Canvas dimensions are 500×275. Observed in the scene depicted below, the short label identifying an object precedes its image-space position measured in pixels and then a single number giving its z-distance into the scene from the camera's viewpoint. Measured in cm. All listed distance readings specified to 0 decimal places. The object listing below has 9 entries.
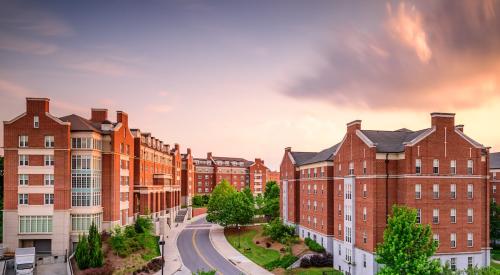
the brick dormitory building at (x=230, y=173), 14575
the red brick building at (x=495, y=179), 8150
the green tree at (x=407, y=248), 3350
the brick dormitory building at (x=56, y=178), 4831
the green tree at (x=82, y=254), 4450
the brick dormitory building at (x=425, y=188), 4216
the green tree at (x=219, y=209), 7656
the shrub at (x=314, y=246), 5475
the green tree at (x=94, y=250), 4500
